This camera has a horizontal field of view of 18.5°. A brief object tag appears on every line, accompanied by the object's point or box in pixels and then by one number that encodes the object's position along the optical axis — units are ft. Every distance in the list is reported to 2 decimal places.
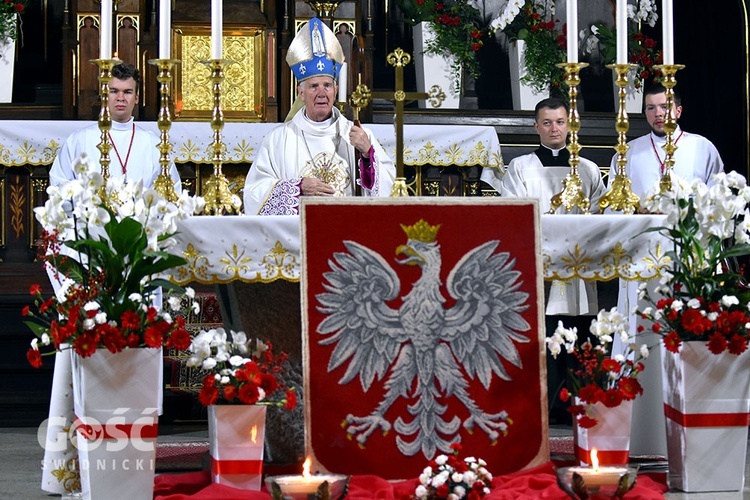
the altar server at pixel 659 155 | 39.46
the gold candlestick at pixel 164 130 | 28.13
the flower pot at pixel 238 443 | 25.96
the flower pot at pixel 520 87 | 50.73
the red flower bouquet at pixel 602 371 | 26.47
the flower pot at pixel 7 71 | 46.97
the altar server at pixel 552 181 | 40.68
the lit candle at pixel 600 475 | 24.05
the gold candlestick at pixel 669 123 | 28.82
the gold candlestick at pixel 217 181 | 28.52
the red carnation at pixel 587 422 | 26.35
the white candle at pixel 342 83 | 33.98
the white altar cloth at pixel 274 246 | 27.16
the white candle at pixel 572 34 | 28.93
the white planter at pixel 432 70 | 49.99
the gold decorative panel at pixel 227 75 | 45.17
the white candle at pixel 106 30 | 27.39
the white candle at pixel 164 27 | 28.04
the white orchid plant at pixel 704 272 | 26.91
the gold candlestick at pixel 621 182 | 29.60
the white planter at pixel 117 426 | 25.39
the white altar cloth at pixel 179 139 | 42.83
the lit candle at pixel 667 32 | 28.91
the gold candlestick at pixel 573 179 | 29.46
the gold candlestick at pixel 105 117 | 27.71
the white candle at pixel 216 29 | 28.04
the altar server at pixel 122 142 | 36.95
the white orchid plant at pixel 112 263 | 25.27
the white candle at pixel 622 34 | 29.16
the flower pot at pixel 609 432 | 26.84
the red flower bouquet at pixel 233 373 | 25.71
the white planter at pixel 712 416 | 27.30
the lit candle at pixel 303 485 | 23.36
